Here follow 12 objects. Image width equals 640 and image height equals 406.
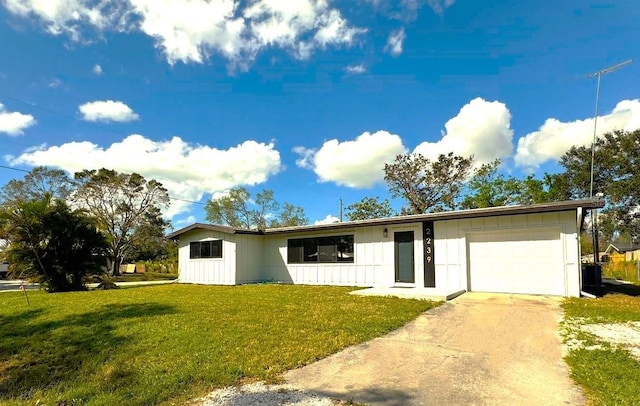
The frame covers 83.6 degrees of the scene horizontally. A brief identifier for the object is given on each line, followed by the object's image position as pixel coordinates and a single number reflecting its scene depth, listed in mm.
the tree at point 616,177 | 25719
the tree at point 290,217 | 40906
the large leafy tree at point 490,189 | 28125
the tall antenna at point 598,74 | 13656
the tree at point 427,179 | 27019
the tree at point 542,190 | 29328
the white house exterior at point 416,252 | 9703
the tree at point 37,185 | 29047
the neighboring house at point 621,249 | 30984
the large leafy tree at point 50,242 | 13203
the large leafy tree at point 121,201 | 28938
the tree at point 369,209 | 31305
